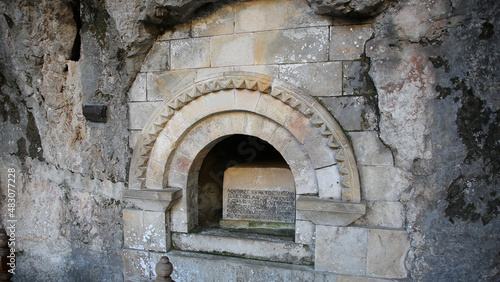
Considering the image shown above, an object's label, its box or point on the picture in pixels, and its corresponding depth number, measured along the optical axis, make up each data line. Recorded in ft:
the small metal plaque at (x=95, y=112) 10.33
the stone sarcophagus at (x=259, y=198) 10.89
